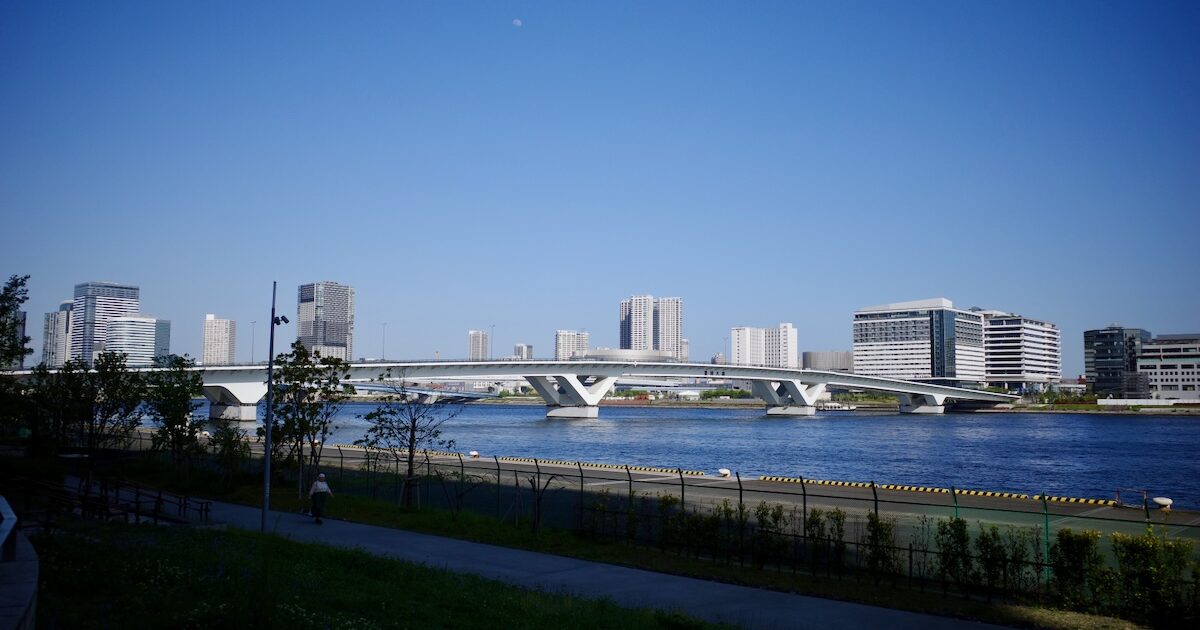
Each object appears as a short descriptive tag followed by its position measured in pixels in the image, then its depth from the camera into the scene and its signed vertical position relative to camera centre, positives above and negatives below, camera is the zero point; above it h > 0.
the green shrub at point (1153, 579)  18.67 -4.13
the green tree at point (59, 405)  48.97 -2.04
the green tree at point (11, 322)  36.91 +1.92
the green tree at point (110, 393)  49.22 -1.34
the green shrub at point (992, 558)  21.20 -4.18
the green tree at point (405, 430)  35.76 -2.66
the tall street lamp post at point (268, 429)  28.56 -1.94
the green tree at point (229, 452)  41.67 -3.91
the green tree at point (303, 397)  40.84 -1.19
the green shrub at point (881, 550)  22.77 -4.34
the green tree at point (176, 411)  47.06 -2.22
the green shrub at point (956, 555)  21.70 -4.24
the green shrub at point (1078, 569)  19.81 -4.17
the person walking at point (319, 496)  31.42 -4.36
